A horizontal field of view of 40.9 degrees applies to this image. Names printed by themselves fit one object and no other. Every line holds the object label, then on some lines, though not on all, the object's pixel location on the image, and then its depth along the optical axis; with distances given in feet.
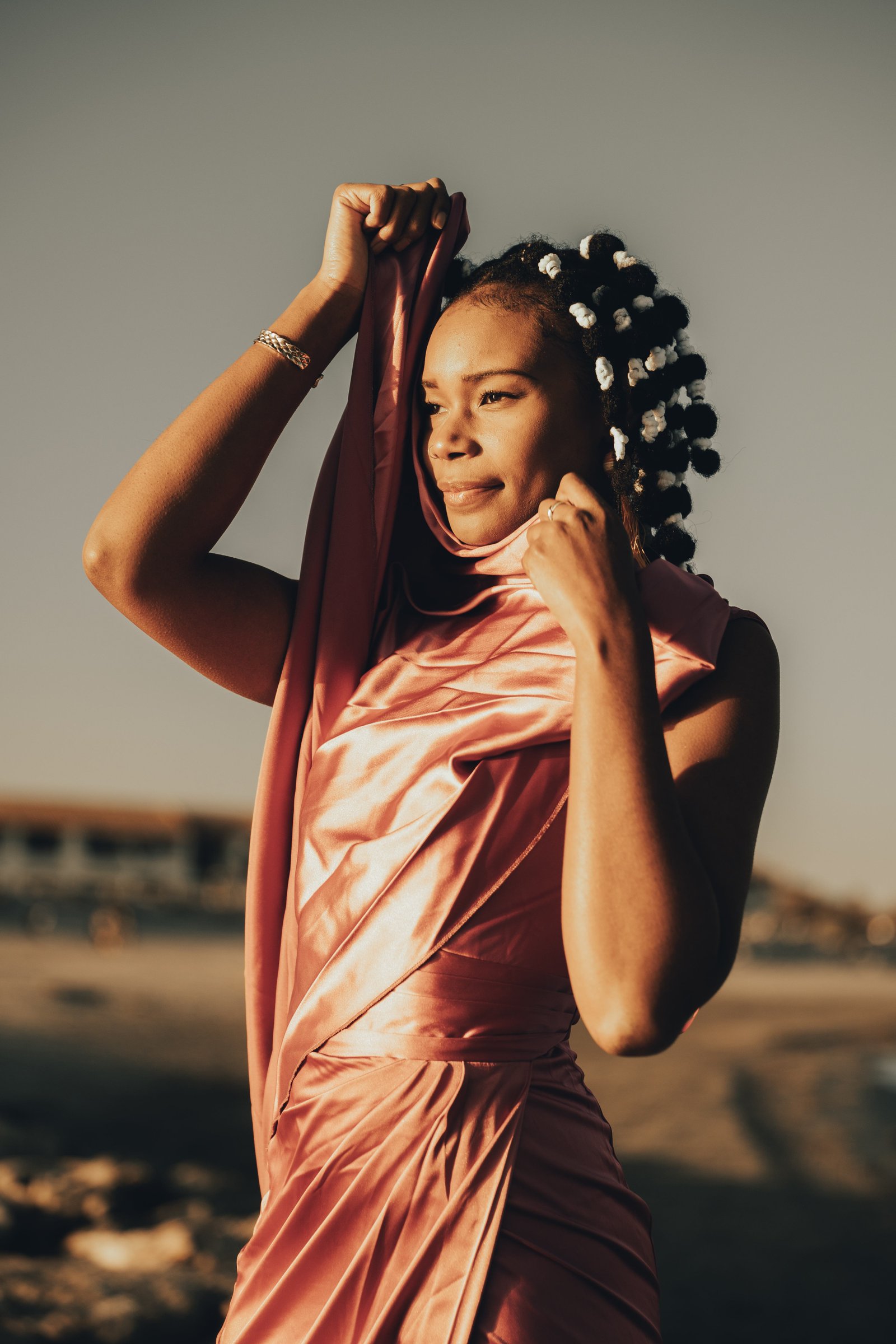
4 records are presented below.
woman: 5.11
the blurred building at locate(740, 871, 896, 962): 172.74
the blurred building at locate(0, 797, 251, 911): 120.37
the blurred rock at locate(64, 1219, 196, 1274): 29.45
